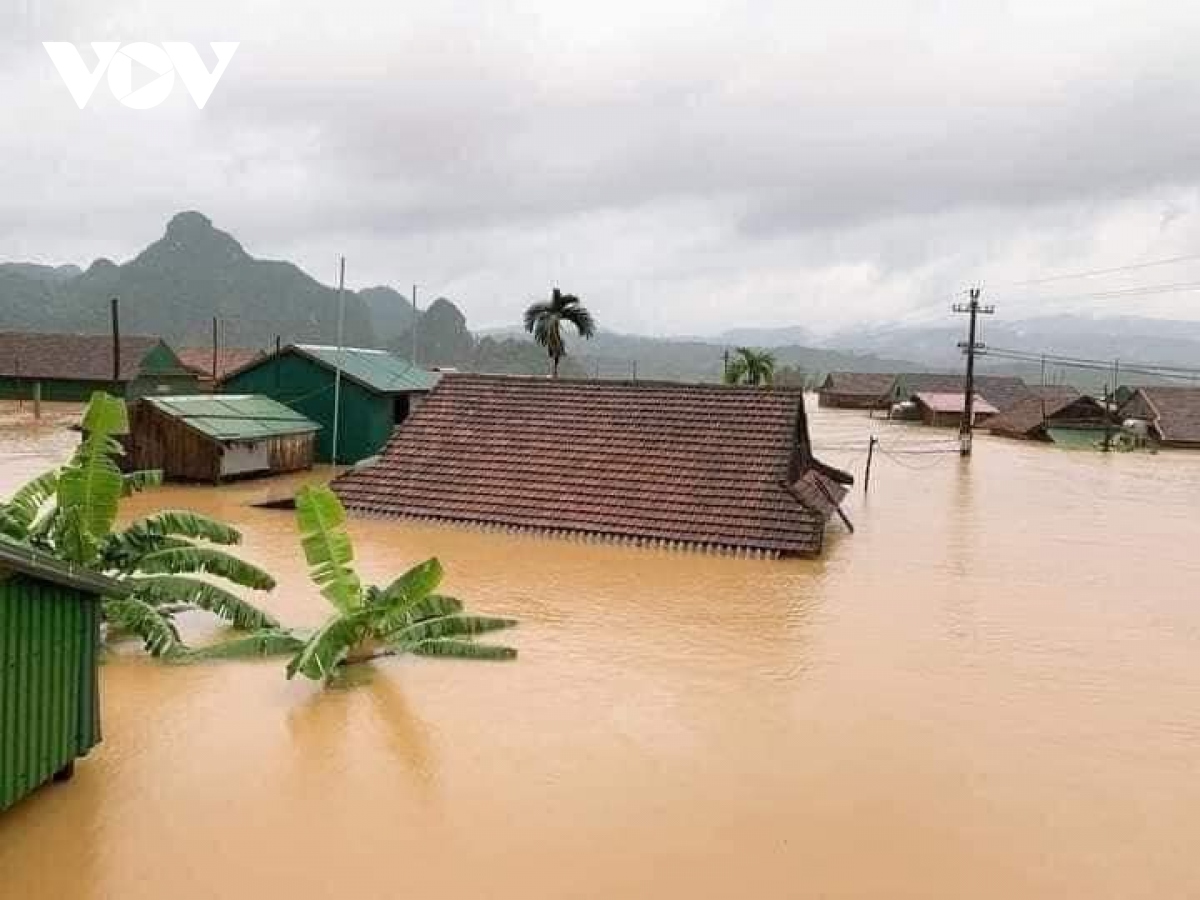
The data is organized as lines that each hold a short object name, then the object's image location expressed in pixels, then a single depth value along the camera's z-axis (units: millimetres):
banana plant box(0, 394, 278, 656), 9875
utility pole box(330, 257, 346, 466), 26172
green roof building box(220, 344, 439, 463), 26922
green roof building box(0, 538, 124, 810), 6238
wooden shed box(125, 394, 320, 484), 22703
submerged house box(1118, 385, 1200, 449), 46156
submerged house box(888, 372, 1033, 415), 66062
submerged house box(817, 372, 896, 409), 74188
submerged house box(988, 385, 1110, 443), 46531
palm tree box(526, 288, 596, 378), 35219
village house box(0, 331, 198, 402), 49594
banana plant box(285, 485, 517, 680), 9930
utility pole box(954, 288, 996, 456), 37750
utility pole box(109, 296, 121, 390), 40388
